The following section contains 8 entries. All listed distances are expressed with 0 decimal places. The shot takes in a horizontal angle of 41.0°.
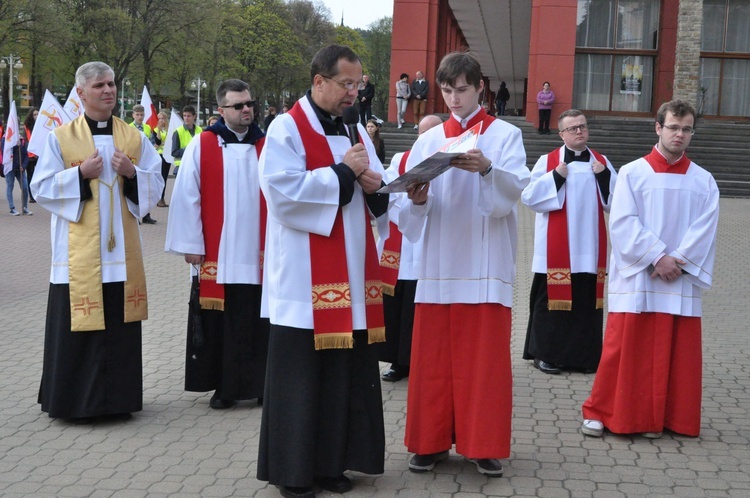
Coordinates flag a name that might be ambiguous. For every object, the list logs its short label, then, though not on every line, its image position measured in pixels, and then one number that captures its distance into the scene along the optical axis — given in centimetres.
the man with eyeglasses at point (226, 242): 643
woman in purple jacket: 2862
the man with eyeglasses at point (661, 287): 587
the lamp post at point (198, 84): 6403
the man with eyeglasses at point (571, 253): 773
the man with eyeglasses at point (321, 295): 465
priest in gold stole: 604
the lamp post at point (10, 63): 4291
